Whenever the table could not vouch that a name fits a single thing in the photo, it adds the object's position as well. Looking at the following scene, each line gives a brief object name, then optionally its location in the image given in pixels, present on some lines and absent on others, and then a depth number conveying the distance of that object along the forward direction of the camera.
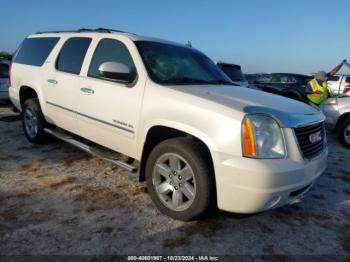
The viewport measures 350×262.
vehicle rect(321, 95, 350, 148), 6.89
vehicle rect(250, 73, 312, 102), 11.88
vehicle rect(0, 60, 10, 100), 9.00
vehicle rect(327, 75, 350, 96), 16.50
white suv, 2.71
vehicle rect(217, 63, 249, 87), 11.12
